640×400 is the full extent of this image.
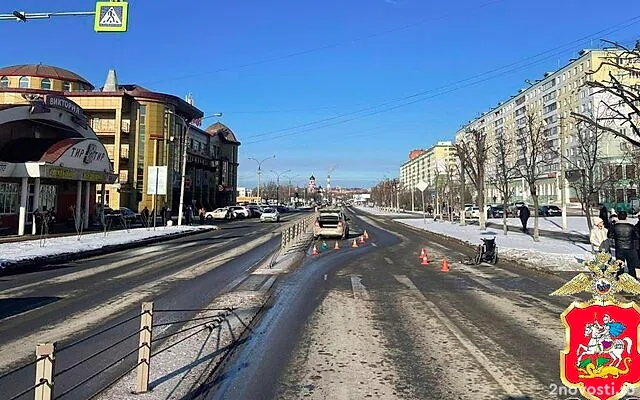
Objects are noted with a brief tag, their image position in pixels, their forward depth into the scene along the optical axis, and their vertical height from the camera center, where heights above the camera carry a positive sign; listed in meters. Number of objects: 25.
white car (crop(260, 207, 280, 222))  56.88 +0.10
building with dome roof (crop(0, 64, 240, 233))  32.28 +6.60
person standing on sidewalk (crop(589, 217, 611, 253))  14.90 -0.44
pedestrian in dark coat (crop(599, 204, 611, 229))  19.62 +0.16
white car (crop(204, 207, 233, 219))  63.48 +0.28
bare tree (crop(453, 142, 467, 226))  39.28 +4.45
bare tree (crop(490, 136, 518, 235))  34.03 +2.39
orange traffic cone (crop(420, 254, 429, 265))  18.55 -1.47
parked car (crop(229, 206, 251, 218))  66.97 +0.71
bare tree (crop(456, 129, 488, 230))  37.09 +4.00
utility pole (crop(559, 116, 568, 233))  34.96 +2.37
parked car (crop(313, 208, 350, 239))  30.25 -0.42
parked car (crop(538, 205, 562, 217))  67.18 +1.07
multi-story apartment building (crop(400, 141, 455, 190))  157.25 +18.88
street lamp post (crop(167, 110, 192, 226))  40.10 +1.74
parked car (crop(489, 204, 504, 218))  69.00 +0.92
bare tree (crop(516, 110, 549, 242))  27.45 +2.67
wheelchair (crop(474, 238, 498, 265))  18.77 -1.15
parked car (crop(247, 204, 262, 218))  75.80 +0.84
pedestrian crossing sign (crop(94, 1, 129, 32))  11.56 +4.30
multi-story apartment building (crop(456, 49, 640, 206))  79.81 +20.54
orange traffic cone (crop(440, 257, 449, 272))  16.45 -1.50
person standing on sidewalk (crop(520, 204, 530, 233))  34.38 +0.34
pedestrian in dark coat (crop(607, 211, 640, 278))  12.99 -0.52
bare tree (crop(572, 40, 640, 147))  15.17 +3.90
